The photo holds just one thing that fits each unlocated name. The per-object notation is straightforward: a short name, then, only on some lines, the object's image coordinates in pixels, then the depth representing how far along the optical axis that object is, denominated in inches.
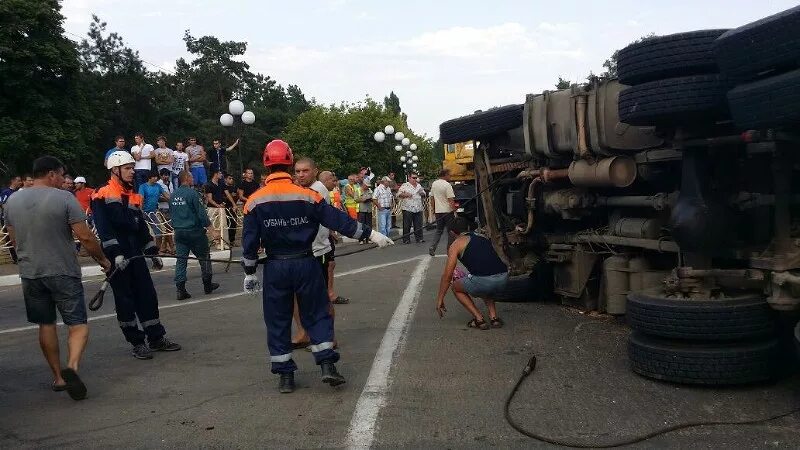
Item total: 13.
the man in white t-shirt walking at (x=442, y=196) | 588.9
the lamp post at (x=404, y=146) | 1566.2
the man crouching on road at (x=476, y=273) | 297.7
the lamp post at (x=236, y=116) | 841.5
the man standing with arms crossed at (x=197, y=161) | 786.2
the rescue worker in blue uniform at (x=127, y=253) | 268.5
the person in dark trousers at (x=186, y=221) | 410.9
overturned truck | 180.2
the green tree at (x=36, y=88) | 1333.7
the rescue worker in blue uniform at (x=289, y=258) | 217.3
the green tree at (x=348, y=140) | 2349.9
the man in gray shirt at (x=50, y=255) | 224.4
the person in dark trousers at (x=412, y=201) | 796.0
